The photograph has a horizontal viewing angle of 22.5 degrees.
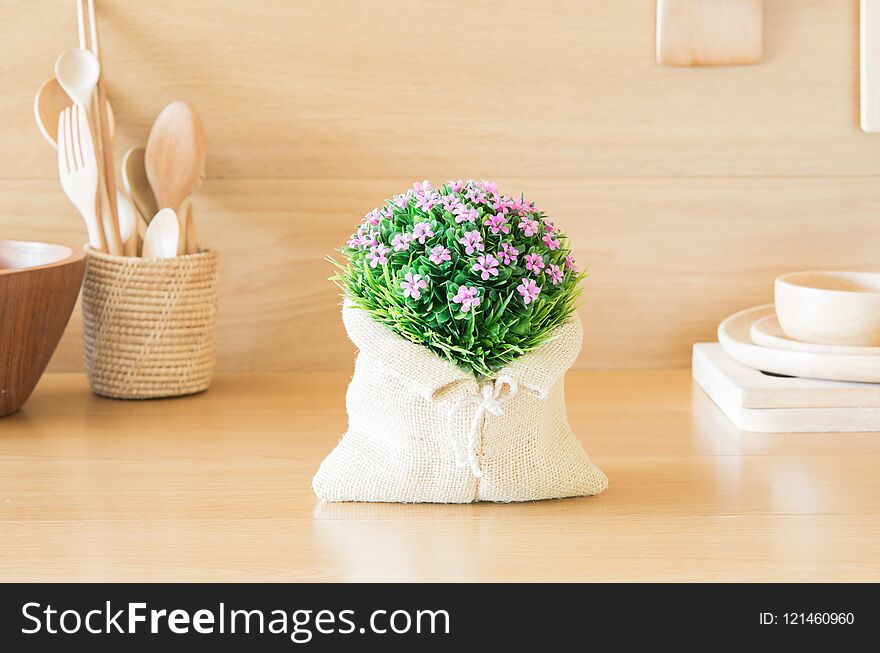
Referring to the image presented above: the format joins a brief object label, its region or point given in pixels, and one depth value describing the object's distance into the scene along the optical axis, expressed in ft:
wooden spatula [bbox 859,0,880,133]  6.08
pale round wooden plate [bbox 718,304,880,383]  5.63
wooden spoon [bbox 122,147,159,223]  5.99
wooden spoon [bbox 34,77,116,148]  5.93
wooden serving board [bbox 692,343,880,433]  5.59
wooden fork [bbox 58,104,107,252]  5.85
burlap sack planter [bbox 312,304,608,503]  4.98
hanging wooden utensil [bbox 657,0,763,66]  6.08
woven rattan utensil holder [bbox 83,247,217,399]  5.83
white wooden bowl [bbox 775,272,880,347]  5.68
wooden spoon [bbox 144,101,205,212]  5.96
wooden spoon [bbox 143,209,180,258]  5.87
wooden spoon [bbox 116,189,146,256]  5.94
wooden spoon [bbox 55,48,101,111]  5.87
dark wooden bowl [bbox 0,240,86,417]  5.54
